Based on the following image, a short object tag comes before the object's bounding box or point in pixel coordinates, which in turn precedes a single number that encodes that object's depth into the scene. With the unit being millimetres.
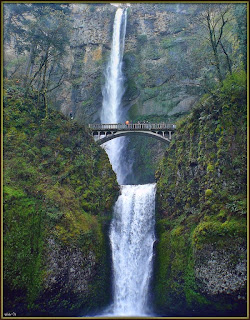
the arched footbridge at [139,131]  29188
